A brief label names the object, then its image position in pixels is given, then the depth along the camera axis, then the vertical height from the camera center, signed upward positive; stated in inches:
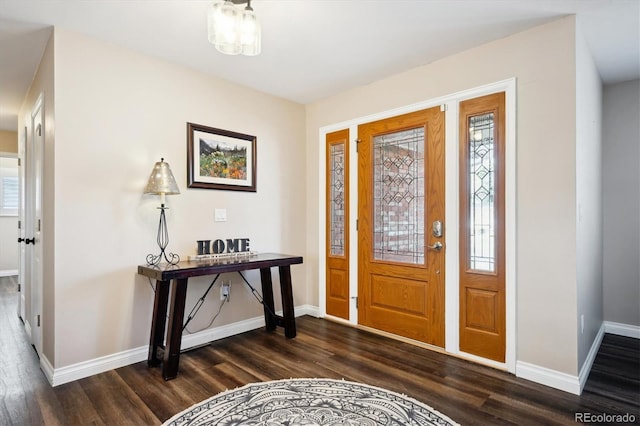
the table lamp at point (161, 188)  105.0 +7.3
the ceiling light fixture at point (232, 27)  70.0 +38.1
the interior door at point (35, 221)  110.3 -3.0
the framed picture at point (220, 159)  123.5 +20.1
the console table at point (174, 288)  97.8 -22.4
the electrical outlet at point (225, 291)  131.2 -29.8
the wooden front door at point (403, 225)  118.2 -4.8
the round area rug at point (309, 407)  76.9 -46.0
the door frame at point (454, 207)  100.3 +1.6
